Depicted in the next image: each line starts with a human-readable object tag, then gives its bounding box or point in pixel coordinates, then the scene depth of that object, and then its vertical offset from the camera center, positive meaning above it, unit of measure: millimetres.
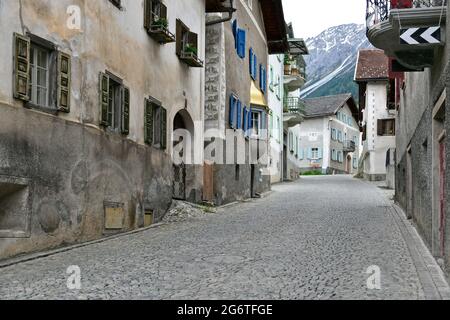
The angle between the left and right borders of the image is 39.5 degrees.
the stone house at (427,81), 8438 +1414
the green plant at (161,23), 15094 +3563
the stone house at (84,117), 9531 +986
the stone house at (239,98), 20938 +2720
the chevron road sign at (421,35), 8609 +1890
